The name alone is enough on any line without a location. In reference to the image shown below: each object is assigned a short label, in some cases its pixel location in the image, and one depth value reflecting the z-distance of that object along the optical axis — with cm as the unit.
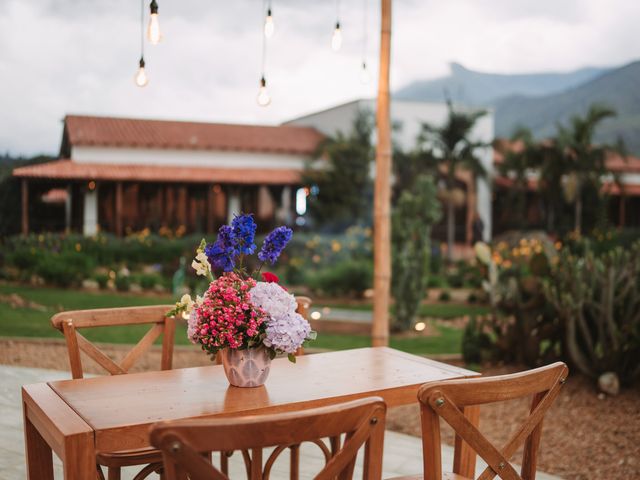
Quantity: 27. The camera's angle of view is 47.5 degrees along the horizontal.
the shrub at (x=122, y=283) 1391
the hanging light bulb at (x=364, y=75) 607
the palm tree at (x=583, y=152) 2470
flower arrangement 285
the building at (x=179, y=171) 2012
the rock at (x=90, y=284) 1374
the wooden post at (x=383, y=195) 612
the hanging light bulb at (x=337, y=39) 559
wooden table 242
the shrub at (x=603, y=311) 602
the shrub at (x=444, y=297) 1540
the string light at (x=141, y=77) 471
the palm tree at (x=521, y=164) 2552
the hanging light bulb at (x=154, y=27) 425
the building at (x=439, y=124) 2594
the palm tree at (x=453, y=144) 2489
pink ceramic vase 298
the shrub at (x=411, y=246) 1031
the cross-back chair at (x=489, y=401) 224
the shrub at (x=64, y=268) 1259
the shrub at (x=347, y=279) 1485
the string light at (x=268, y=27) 507
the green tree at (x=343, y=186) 2338
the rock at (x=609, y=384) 594
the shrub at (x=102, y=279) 1384
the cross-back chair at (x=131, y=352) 320
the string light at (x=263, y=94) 525
